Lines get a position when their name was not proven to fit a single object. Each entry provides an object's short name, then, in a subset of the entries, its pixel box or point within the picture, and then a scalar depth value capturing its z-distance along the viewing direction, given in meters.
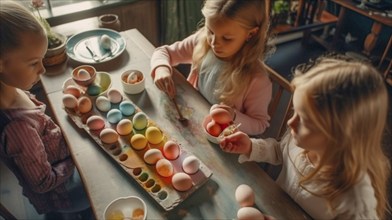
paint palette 0.89
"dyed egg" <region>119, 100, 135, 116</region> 1.12
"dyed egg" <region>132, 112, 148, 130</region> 1.06
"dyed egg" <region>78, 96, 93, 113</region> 1.11
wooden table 0.87
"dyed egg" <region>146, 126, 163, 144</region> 1.02
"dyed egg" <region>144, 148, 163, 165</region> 0.95
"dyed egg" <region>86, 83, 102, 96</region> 1.21
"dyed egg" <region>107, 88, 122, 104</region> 1.17
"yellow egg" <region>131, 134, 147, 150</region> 1.00
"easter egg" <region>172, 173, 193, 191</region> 0.89
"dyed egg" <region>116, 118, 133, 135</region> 1.04
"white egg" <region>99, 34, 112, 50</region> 1.46
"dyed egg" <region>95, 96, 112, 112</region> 1.13
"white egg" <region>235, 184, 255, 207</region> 0.85
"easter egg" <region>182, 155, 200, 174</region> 0.93
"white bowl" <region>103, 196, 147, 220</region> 0.83
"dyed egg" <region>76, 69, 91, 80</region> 1.23
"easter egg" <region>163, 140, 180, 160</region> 0.98
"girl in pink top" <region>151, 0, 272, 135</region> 1.08
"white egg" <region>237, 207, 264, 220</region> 0.81
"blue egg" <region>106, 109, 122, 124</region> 1.08
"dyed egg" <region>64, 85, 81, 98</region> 1.17
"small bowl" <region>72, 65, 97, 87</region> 1.22
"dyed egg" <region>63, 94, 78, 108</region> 1.12
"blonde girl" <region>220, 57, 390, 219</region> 0.69
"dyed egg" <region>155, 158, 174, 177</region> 0.92
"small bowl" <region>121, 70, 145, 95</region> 1.21
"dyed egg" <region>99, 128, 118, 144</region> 1.01
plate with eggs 1.41
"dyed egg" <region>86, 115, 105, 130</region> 1.05
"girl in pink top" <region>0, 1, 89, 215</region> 0.88
